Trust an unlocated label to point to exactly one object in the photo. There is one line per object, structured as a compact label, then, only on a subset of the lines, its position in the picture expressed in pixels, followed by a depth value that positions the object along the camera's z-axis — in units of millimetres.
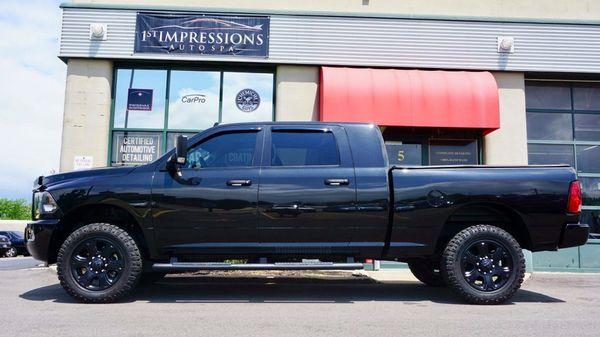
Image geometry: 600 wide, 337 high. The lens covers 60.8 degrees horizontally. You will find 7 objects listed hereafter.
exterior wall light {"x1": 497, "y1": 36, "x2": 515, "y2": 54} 11656
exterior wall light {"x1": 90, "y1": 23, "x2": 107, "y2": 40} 11305
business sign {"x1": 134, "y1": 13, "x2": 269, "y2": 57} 11445
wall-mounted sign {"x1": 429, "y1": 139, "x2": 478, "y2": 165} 11570
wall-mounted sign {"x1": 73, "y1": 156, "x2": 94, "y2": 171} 11133
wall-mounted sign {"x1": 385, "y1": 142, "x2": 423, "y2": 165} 11547
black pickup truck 5727
